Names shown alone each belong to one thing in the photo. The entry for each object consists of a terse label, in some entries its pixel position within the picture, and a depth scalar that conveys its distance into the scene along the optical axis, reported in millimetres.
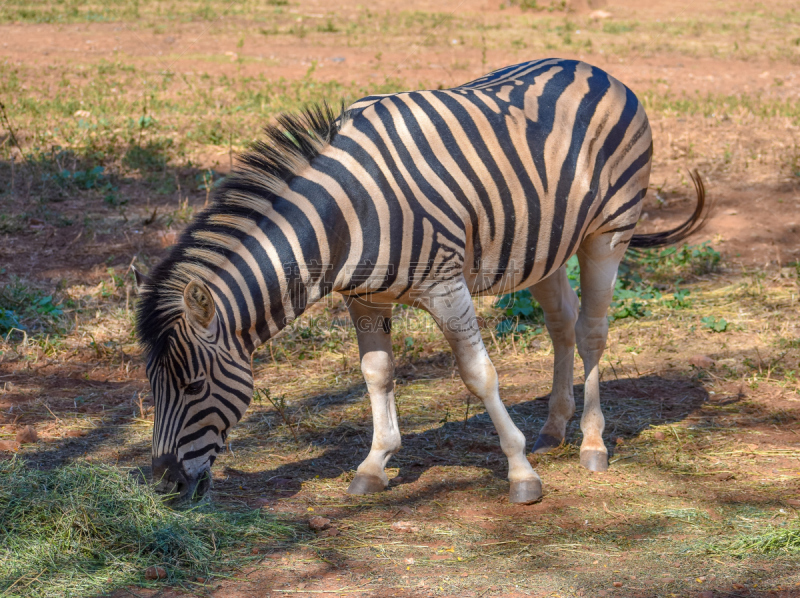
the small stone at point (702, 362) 11362
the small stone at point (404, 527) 7410
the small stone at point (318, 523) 7277
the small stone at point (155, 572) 6359
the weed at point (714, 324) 12323
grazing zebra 6922
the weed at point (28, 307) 12336
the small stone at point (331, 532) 7219
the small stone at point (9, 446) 8891
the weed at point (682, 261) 14719
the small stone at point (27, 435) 9086
